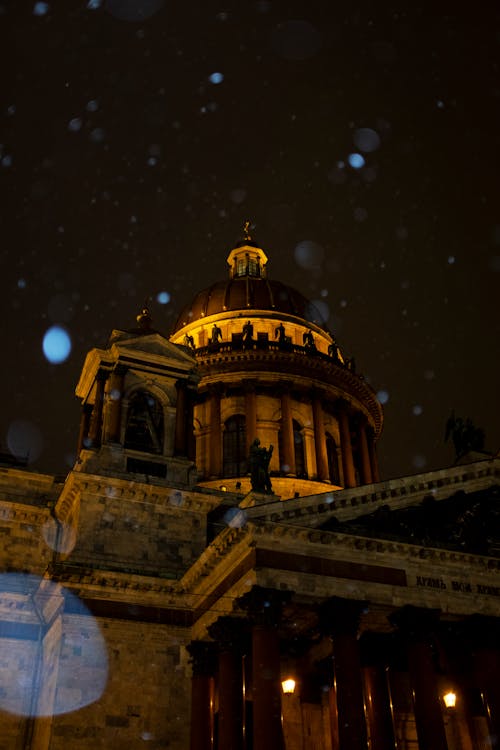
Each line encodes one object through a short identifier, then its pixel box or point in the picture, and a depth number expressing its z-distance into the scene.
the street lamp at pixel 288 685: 21.83
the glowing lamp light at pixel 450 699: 22.89
